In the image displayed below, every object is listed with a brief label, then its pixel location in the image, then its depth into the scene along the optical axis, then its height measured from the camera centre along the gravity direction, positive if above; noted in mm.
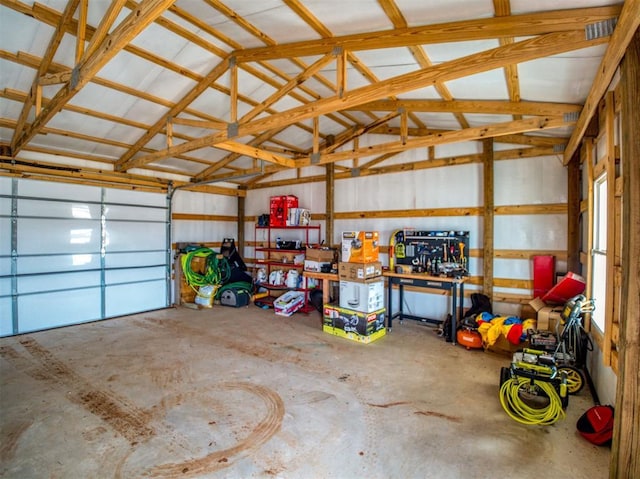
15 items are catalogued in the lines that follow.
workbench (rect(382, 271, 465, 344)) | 4758 -764
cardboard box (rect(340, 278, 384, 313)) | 4867 -886
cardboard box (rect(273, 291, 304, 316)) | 6374 -1316
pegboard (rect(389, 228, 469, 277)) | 5305 -238
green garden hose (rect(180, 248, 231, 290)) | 7117 -731
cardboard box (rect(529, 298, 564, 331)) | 4061 -1005
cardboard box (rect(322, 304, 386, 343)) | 4789 -1326
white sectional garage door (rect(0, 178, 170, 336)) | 5145 -296
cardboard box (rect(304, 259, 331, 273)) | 5941 -512
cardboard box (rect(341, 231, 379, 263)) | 5090 -146
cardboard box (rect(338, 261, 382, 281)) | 4973 -519
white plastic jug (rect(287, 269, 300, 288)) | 7121 -913
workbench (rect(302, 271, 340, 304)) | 5546 -704
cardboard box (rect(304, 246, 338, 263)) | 5988 -321
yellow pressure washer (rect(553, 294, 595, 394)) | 3221 -1137
